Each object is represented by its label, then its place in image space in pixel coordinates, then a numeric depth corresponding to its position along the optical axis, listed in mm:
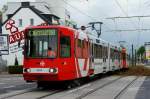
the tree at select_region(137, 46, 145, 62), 145215
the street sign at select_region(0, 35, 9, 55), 32362
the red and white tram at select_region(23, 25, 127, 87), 17613
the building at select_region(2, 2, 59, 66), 62754
